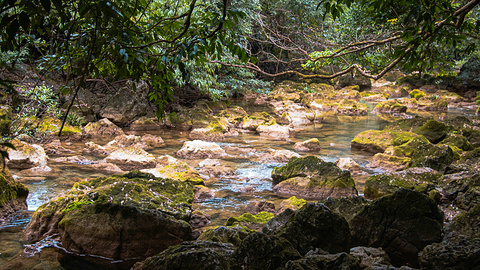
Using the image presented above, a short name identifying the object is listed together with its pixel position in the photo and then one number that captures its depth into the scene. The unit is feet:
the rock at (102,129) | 40.96
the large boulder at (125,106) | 46.24
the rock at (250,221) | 15.66
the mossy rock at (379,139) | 36.11
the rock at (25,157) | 25.62
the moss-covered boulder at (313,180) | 23.30
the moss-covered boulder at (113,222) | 14.08
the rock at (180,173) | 23.84
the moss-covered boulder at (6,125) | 24.75
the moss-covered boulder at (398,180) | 20.87
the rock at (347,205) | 13.93
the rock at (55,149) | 31.53
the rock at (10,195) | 17.30
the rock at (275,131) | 46.85
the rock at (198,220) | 17.73
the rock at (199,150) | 33.53
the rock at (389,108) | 72.33
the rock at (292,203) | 19.48
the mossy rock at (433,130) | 37.55
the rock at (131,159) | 28.40
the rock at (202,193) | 22.33
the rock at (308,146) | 38.04
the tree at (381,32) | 10.30
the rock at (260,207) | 20.13
